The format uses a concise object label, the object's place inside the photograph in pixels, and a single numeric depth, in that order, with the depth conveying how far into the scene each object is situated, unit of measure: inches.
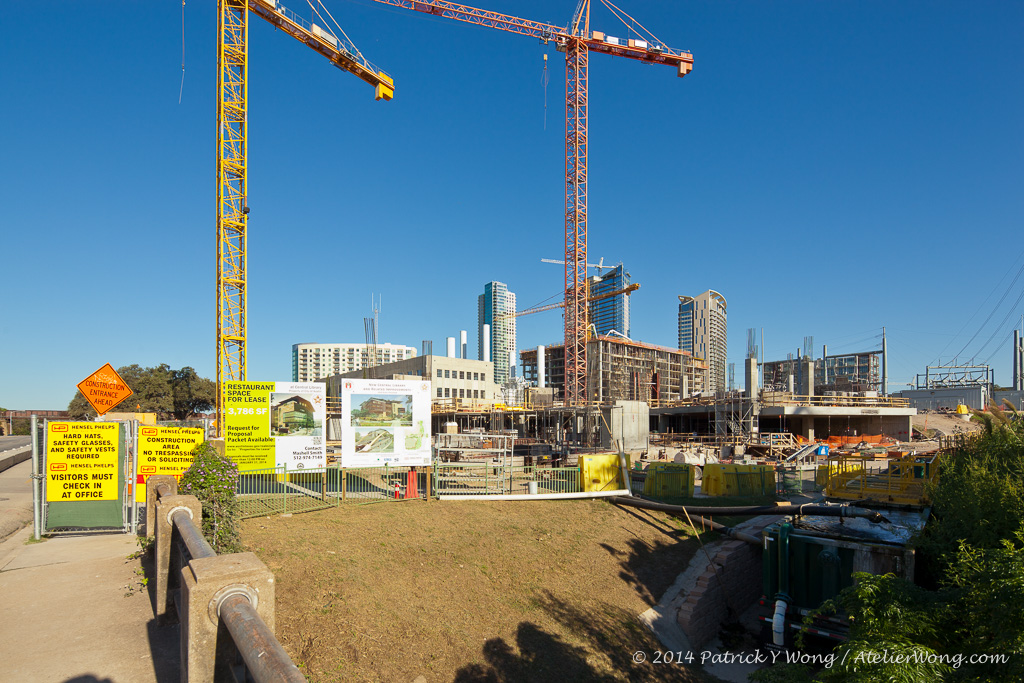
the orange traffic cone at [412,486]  639.8
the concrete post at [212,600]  126.9
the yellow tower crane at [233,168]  1572.3
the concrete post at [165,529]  241.8
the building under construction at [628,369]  2856.8
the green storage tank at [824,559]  460.8
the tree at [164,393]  2428.6
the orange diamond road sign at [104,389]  436.5
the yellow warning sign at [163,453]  475.2
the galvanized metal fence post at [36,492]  416.5
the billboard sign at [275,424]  610.5
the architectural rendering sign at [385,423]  644.1
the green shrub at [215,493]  309.7
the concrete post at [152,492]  329.7
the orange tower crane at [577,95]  2405.3
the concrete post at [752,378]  1640.6
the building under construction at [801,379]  2405.3
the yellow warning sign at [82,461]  424.5
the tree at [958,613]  191.8
